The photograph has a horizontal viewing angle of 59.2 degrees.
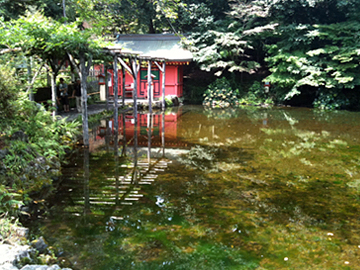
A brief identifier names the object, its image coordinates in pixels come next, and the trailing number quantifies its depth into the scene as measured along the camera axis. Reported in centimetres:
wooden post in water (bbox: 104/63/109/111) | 1779
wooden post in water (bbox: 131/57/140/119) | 1560
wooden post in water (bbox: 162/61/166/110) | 2048
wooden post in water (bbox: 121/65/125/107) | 1760
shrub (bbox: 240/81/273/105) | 2442
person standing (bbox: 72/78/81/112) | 1719
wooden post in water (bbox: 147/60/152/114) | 1752
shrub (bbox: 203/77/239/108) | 2378
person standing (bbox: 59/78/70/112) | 1555
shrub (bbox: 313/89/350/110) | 2184
